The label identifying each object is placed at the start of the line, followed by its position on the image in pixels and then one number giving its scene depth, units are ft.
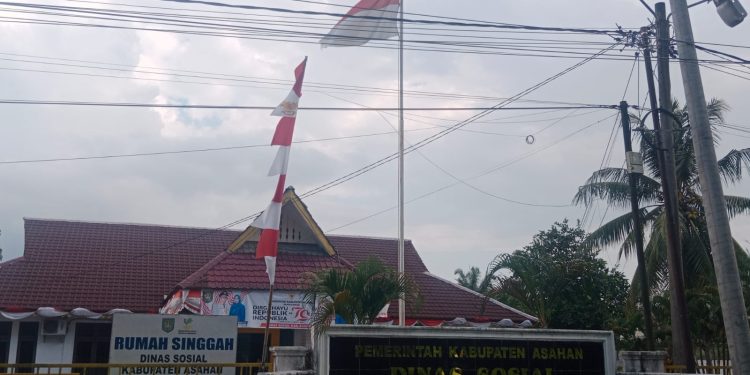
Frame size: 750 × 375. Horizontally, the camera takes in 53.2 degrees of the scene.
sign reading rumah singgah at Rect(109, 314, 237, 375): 43.93
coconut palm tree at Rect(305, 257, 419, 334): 45.16
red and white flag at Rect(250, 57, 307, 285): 43.73
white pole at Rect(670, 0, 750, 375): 34.71
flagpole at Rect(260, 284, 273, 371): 39.91
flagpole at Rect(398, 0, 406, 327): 59.26
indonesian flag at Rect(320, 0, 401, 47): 57.31
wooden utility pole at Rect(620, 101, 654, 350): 50.49
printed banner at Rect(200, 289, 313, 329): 61.16
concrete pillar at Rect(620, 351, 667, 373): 40.83
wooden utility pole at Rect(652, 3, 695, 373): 48.29
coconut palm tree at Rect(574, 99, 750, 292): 76.61
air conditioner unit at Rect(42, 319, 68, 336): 68.64
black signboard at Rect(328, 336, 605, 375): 37.16
